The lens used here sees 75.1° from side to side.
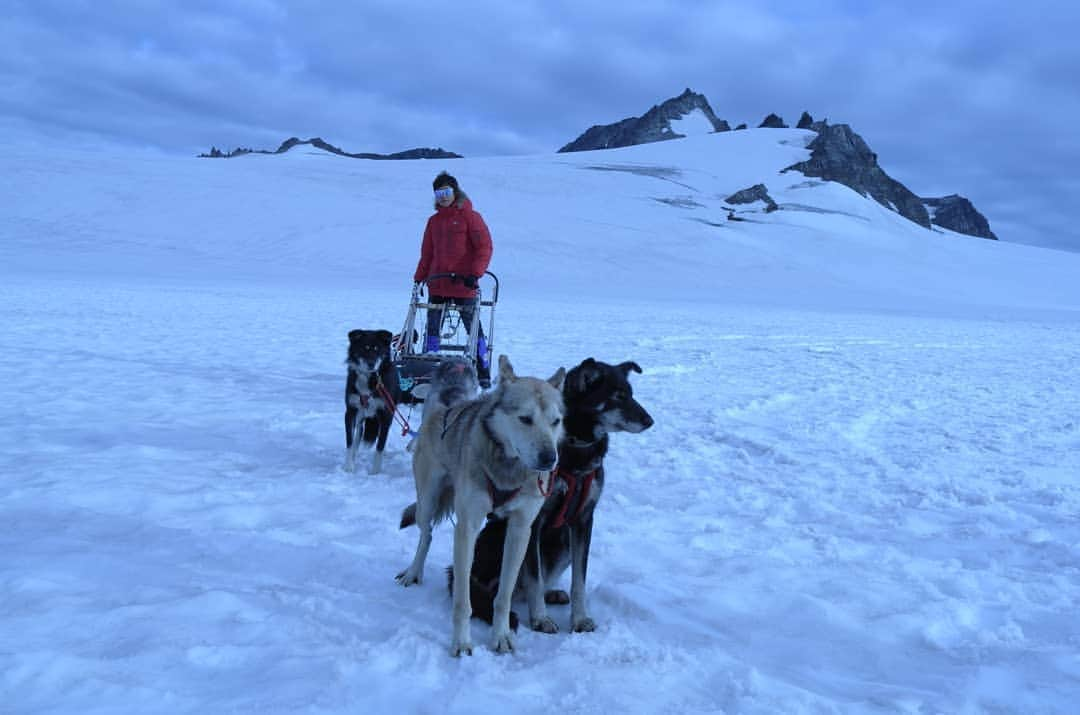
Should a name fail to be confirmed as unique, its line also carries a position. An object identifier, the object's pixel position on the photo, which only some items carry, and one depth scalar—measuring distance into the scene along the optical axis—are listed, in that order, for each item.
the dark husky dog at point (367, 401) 5.14
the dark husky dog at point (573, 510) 2.92
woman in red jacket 6.40
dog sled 5.77
